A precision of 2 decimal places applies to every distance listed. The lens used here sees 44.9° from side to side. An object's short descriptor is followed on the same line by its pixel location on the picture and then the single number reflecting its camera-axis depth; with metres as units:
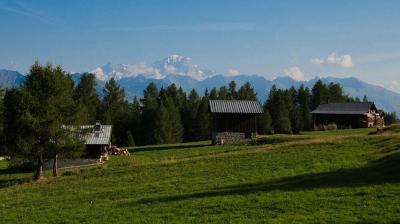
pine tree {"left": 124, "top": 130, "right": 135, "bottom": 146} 97.25
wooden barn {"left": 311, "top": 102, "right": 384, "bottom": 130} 88.19
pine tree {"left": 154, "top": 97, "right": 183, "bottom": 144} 109.81
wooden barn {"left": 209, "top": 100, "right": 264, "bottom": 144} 68.38
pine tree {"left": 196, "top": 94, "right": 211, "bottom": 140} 121.25
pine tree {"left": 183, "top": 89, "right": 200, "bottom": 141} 124.66
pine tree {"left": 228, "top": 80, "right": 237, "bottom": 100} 141.02
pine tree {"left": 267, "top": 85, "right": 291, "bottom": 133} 124.69
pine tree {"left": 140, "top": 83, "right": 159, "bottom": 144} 111.06
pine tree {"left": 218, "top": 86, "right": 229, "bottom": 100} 136.62
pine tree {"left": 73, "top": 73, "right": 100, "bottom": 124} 110.94
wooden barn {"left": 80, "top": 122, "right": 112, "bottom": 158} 61.09
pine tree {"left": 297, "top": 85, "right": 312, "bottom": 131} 135.75
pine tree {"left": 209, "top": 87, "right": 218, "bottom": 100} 136.40
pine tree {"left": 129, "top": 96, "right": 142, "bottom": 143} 114.29
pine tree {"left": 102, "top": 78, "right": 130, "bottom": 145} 113.82
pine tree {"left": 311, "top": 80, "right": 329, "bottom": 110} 146.88
